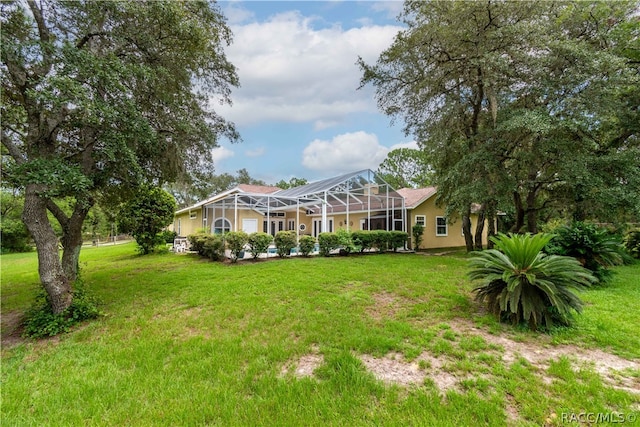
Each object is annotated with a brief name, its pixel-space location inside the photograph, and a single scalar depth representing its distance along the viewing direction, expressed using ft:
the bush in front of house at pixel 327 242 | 42.73
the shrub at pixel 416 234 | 55.11
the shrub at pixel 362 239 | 44.98
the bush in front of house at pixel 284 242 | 40.83
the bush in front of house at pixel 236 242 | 36.81
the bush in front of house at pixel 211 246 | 39.19
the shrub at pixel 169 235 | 57.08
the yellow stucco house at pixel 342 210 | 51.08
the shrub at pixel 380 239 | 46.68
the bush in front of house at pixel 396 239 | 48.84
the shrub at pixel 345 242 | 43.10
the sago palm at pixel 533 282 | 13.57
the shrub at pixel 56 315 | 16.19
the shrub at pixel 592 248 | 22.30
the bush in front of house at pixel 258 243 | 38.32
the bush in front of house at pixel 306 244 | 41.98
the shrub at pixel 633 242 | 39.19
